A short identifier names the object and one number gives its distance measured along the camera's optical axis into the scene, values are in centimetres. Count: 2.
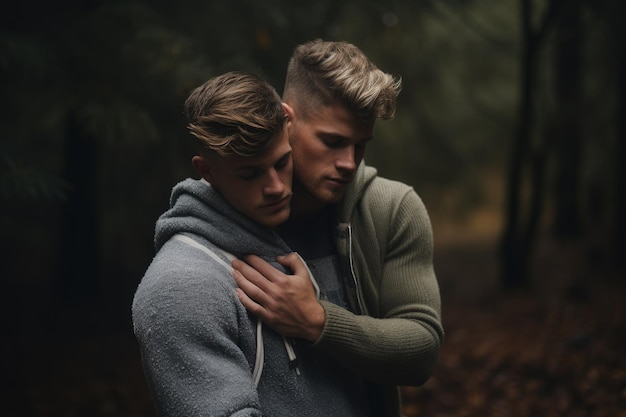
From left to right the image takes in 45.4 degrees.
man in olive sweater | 251
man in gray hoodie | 207
